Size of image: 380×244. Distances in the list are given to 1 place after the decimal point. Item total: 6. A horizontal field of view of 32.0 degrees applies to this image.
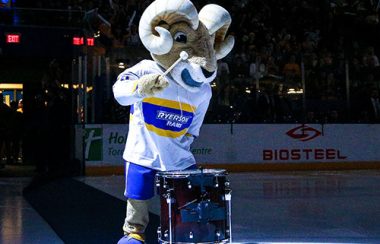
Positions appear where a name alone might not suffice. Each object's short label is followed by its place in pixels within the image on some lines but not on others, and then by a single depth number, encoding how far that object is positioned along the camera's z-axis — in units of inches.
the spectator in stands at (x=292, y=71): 547.6
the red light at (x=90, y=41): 513.3
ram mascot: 160.2
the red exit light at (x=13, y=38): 545.6
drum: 156.5
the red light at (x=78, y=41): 515.2
